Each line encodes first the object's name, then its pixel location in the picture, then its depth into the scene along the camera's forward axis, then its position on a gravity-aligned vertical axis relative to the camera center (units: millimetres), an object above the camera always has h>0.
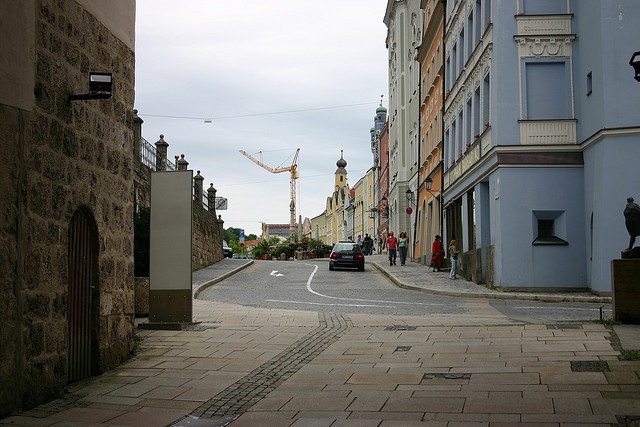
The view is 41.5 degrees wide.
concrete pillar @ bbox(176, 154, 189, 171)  36244 +3641
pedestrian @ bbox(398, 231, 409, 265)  41156 -62
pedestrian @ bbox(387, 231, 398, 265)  40344 -56
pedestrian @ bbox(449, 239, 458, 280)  29181 -510
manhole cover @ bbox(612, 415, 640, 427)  6617 -1408
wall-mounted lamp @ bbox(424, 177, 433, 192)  37031 +2754
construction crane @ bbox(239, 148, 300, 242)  161375 +14331
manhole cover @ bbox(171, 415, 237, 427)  7406 -1550
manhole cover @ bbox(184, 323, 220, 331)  14346 -1373
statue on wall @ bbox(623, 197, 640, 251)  14328 +396
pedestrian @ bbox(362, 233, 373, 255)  64162 +80
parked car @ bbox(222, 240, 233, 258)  55306 -305
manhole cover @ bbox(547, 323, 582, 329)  13506 -1323
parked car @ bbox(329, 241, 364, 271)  38688 -536
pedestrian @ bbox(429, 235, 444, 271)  33906 -392
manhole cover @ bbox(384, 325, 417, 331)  14225 -1402
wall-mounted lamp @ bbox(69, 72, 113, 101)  9326 +1829
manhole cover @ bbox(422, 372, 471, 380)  9242 -1447
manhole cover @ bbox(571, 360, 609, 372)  9219 -1364
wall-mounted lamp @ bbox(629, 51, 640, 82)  9610 +2066
